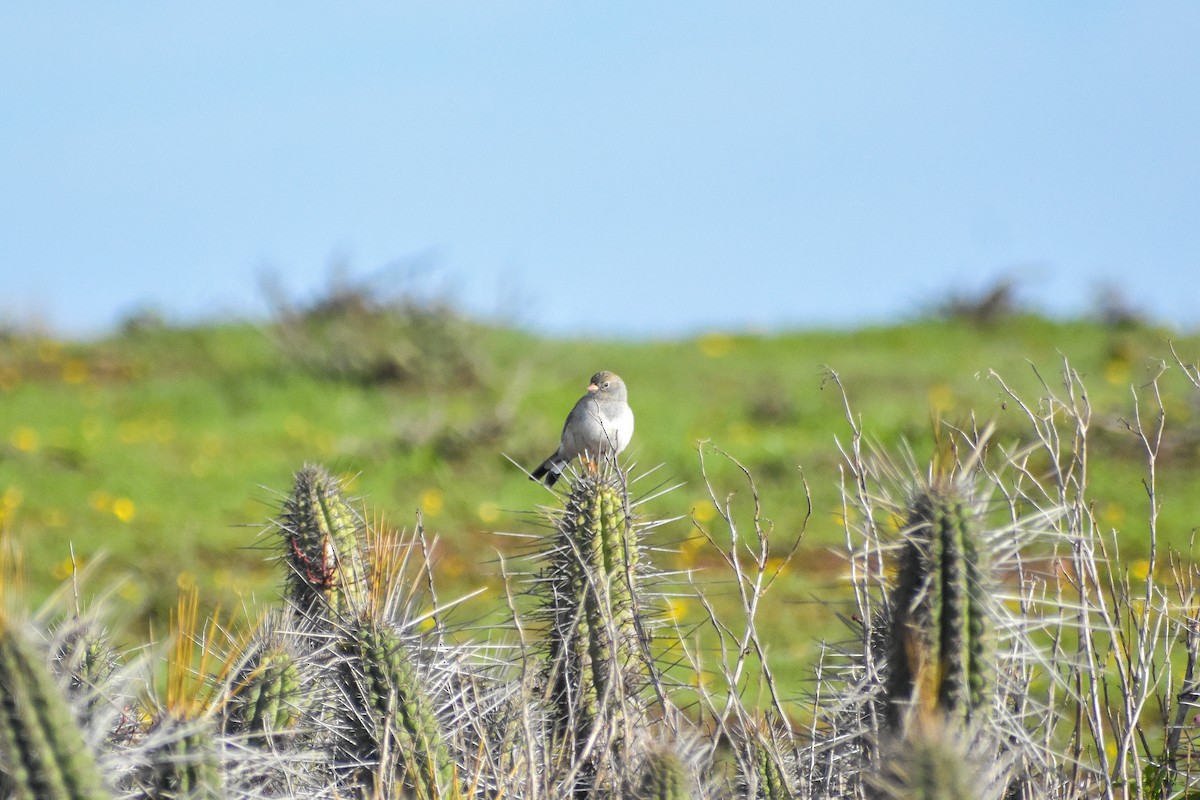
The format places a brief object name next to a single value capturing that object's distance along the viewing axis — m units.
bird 11.55
